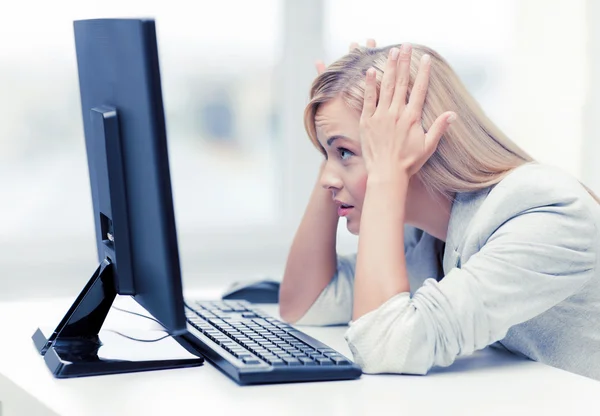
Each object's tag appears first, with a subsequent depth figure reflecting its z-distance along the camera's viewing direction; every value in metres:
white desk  1.56
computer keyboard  1.66
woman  1.74
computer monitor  1.61
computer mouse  2.28
